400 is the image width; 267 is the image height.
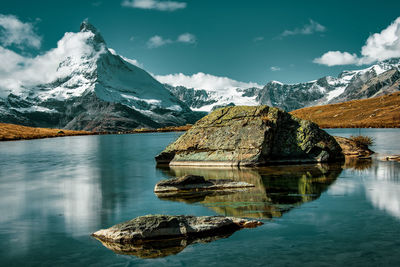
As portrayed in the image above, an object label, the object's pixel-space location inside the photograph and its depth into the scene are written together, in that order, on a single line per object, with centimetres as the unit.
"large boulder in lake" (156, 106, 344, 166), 3139
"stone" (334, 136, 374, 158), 3734
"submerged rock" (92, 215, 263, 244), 1224
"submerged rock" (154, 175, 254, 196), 2098
